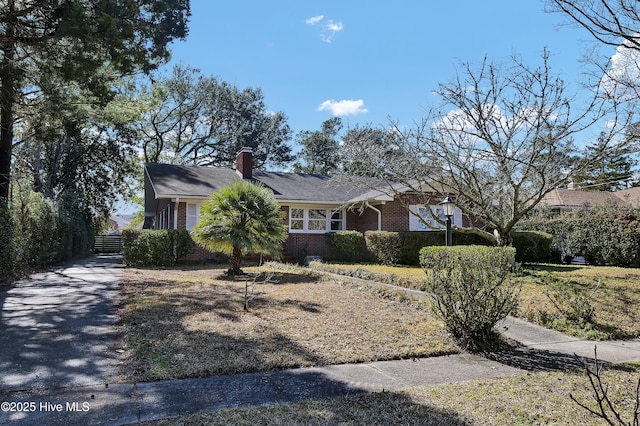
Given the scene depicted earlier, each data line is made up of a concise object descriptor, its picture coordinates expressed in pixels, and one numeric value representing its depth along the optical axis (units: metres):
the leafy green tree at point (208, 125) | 35.09
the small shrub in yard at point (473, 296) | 5.77
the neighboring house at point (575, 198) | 28.34
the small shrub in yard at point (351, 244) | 18.45
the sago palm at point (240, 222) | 12.36
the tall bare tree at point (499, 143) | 10.24
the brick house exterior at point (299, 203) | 18.59
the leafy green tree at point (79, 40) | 7.95
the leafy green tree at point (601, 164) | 9.80
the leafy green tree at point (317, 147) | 41.34
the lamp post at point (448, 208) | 11.06
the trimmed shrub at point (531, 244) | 17.17
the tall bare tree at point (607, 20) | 6.84
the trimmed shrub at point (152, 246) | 16.02
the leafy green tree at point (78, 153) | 11.21
